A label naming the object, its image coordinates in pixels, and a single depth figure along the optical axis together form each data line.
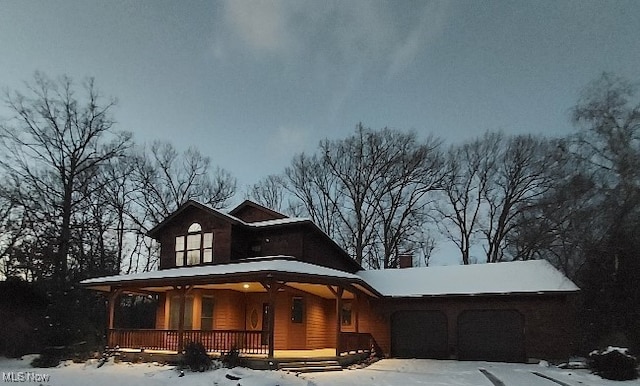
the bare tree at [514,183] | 32.88
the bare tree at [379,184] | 36.19
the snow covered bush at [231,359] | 16.00
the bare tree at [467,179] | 35.34
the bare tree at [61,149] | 26.28
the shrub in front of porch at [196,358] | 15.80
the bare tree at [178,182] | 35.56
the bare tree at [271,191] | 42.41
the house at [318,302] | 18.97
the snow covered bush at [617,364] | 15.41
